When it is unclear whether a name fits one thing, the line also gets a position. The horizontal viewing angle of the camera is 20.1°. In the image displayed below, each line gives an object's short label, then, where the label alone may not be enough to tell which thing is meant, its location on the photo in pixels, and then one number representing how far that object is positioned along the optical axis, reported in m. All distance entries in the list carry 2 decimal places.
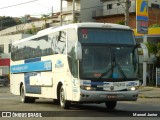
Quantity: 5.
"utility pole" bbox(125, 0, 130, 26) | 32.46
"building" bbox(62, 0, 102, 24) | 75.94
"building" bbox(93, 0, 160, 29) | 73.50
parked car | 59.71
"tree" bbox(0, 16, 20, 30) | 116.56
